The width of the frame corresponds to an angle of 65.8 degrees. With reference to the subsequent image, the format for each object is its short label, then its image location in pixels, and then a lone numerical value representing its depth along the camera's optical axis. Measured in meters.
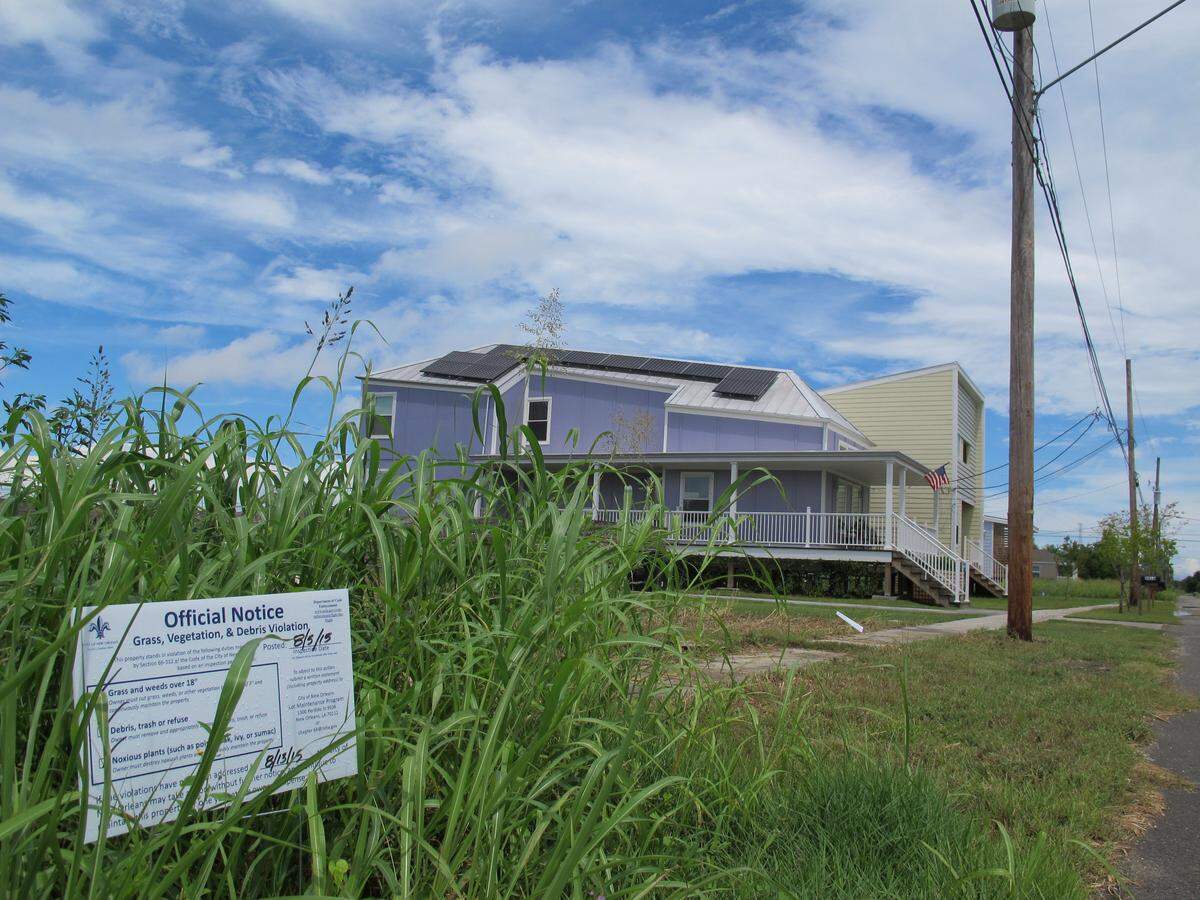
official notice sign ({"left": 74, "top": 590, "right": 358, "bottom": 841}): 1.78
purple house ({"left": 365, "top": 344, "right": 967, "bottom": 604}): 22.33
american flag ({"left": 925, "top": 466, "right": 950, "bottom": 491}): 23.97
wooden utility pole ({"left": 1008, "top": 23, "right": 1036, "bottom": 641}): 11.18
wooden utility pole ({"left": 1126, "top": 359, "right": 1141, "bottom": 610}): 26.77
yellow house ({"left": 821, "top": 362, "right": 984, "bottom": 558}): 28.95
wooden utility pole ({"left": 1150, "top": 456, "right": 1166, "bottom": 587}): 31.79
